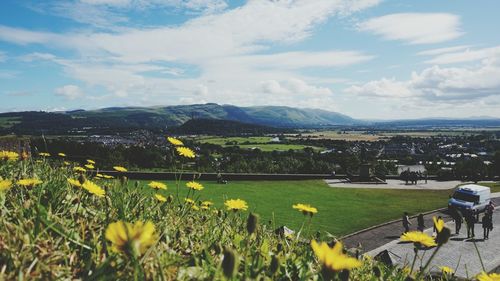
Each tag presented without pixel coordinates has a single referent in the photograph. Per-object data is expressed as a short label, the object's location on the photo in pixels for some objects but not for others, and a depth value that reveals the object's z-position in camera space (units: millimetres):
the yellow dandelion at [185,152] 4074
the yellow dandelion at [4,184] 2243
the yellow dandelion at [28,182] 2613
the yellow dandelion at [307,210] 3016
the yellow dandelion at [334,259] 1492
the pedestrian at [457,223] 23594
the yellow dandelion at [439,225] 2115
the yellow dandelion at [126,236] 1345
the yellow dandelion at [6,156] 3623
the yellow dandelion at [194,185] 3961
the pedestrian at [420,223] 22394
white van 29053
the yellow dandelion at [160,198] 3873
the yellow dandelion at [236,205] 3191
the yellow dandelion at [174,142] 4066
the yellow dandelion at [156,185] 4141
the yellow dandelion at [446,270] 3180
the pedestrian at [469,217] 21109
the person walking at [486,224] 22845
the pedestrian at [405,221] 22588
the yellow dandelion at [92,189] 2661
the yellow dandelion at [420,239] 2322
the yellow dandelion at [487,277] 2322
